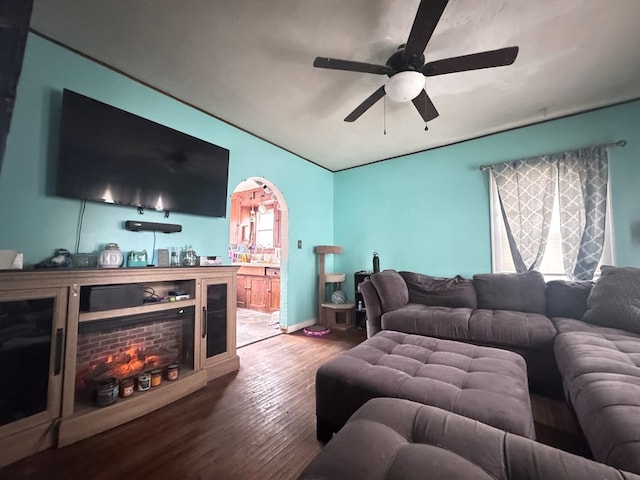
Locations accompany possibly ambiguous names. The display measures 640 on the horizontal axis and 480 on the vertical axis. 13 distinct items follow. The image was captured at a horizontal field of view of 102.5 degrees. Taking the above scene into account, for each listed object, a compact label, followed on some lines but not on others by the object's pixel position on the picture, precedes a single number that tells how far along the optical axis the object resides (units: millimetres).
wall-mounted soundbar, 2105
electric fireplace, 1711
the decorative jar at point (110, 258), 1845
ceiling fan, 1515
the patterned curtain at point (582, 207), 2570
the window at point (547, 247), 2600
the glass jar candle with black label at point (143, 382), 1809
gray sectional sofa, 1006
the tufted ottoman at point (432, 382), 1040
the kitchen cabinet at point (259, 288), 4703
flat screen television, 1812
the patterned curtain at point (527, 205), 2846
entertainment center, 1371
